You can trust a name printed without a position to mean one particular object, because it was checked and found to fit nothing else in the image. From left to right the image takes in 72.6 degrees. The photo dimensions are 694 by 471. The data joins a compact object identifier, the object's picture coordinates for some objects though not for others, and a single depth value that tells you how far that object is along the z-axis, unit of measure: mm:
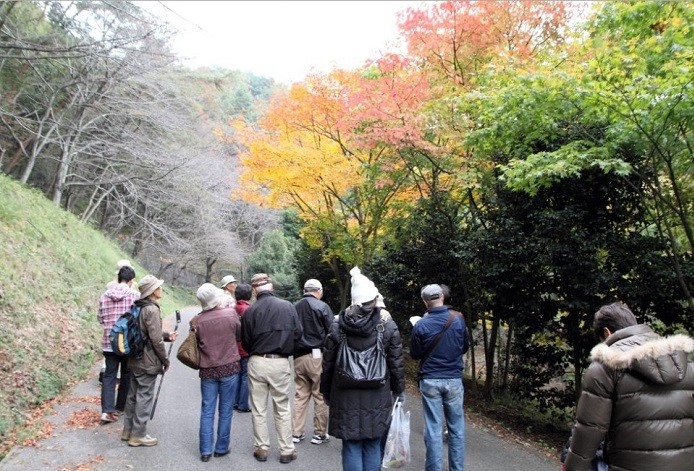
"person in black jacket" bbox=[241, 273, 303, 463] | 4742
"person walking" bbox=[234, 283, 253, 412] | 5996
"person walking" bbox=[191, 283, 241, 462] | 4758
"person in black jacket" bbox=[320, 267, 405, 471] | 3660
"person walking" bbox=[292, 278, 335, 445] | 5379
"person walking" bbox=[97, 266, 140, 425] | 5672
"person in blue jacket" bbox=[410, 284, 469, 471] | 4531
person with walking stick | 4938
